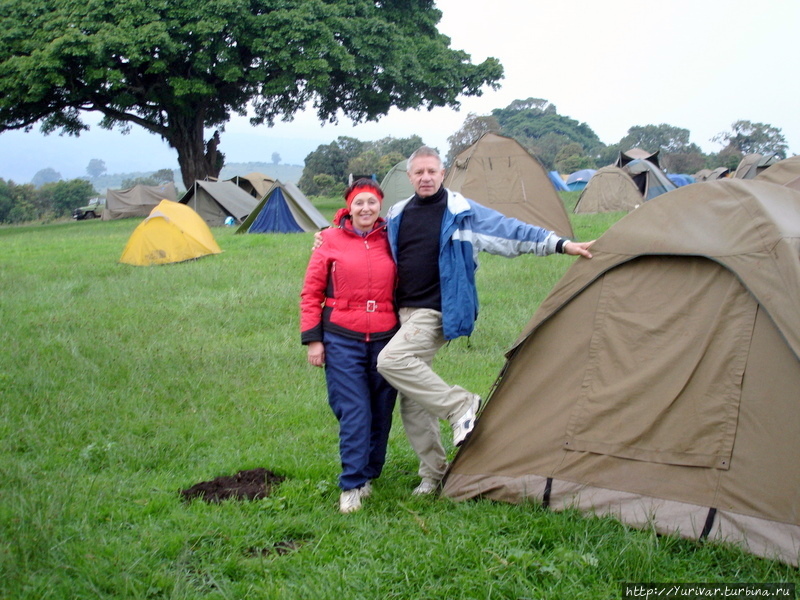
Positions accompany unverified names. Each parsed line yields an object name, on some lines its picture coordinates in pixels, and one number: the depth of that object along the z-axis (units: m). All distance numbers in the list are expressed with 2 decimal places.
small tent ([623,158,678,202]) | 21.58
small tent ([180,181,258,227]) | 20.92
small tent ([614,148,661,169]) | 25.50
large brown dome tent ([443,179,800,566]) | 3.32
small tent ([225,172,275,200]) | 27.22
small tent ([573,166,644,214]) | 20.42
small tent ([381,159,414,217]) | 19.20
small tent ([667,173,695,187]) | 29.47
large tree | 21.77
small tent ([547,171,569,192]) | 30.92
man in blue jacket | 3.88
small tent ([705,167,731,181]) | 29.45
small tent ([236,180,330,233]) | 17.64
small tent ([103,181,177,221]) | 32.03
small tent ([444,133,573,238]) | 14.02
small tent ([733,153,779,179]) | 21.00
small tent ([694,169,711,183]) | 32.17
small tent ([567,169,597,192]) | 36.91
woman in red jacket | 3.99
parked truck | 37.69
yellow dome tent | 12.94
